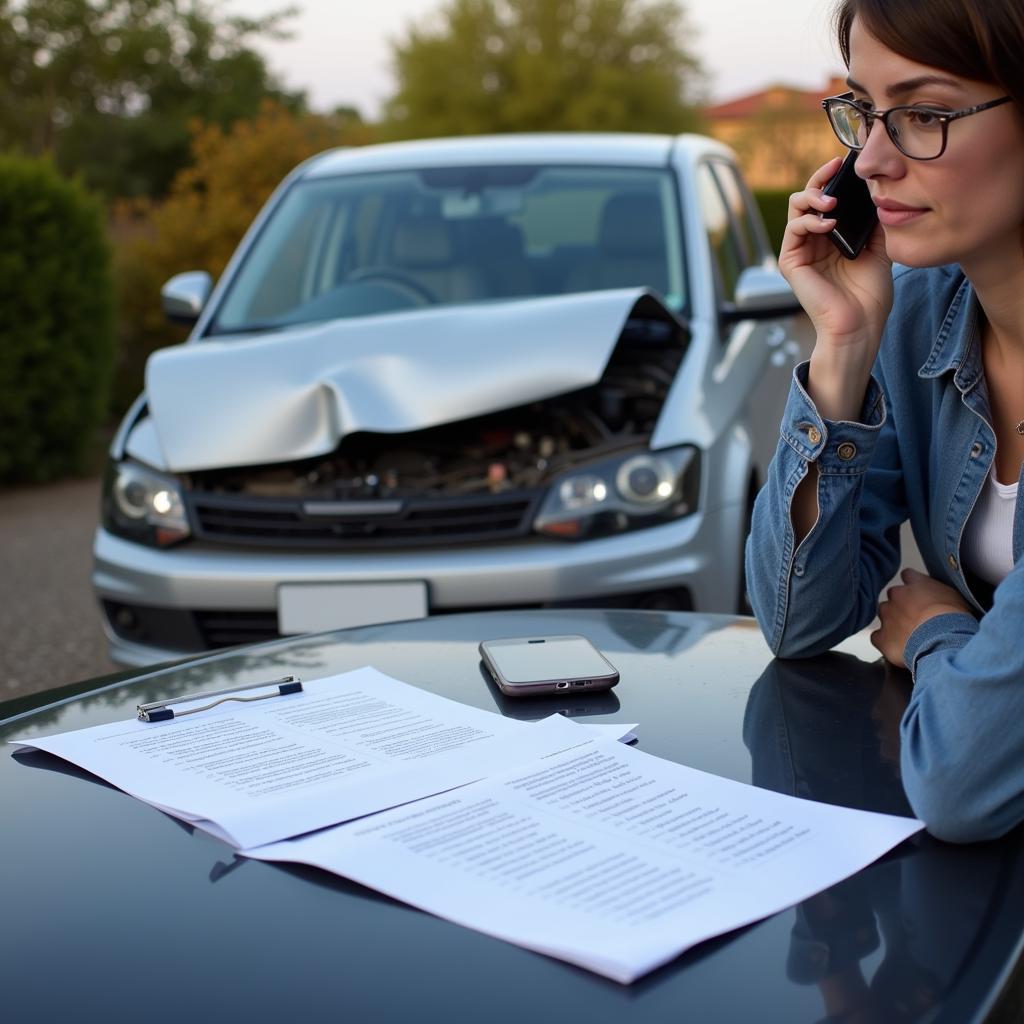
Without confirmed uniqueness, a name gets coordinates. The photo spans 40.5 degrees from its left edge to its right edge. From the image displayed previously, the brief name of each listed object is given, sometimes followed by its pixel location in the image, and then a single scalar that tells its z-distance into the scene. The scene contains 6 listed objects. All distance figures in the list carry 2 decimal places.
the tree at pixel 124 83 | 25.31
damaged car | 3.35
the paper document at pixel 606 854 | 0.95
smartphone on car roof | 1.52
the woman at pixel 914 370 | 1.53
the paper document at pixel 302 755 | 1.18
